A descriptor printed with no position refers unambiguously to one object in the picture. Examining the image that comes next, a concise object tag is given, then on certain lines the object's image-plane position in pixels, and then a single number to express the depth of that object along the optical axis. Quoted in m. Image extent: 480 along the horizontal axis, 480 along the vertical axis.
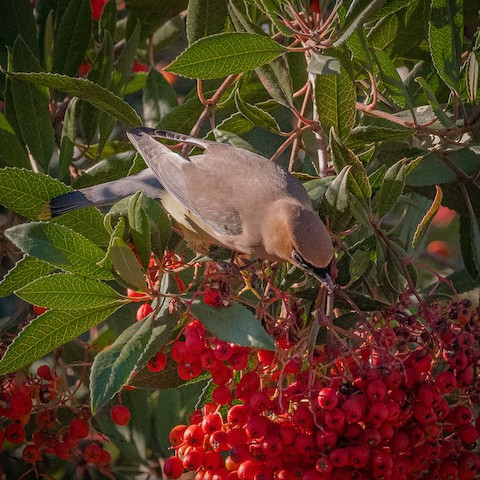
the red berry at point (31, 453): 6.58
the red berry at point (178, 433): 5.71
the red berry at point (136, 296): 5.54
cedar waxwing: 6.39
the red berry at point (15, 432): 6.46
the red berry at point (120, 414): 6.57
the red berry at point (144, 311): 5.66
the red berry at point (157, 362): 5.64
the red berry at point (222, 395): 5.40
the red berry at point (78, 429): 6.42
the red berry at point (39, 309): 6.33
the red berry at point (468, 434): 5.21
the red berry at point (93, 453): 6.78
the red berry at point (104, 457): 6.82
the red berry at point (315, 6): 5.91
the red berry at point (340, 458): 4.80
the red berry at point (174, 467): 5.60
